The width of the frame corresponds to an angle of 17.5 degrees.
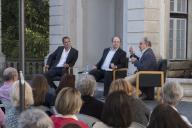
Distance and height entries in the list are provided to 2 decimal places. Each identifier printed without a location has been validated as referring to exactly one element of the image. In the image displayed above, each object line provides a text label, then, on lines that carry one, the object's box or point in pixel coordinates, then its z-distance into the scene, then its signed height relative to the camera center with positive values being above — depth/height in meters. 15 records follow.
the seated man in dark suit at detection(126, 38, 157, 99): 15.05 -0.32
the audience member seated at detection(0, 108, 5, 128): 7.47 -0.88
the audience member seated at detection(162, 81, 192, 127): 6.84 -0.51
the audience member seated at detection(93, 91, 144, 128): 5.52 -0.59
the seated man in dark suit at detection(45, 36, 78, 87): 16.04 -0.34
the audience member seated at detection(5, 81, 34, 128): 7.08 -0.64
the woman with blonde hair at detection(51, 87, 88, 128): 6.27 -0.62
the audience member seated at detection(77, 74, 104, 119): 7.67 -0.65
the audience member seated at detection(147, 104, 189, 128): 5.34 -0.62
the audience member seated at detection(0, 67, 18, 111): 8.94 -0.50
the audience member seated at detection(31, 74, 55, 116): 7.95 -0.61
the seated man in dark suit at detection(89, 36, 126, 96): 15.13 -0.39
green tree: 31.16 +1.07
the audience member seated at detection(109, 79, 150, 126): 7.18 -0.67
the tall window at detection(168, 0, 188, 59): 18.98 +0.55
